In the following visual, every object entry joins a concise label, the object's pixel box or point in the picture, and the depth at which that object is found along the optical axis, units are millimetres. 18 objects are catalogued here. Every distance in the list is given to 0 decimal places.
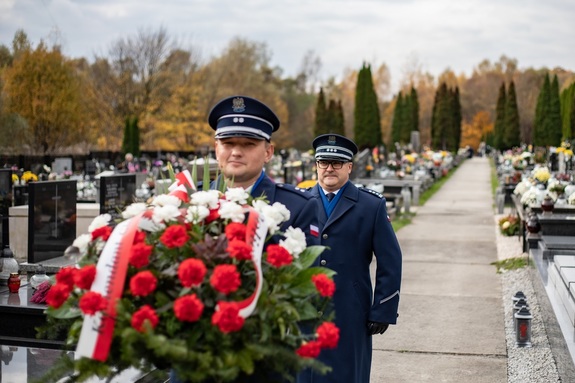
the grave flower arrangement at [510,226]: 18188
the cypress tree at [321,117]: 55709
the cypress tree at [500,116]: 72475
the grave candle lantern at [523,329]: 8508
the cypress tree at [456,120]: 76062
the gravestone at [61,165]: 30812
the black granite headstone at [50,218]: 10375
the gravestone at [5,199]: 9373
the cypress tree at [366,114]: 54375
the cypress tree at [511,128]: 66938
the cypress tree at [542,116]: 53112
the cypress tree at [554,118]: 51312
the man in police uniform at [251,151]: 3809
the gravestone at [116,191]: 14164
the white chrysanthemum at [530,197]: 14500
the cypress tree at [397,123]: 70812
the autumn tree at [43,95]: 39938
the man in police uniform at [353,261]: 5188
